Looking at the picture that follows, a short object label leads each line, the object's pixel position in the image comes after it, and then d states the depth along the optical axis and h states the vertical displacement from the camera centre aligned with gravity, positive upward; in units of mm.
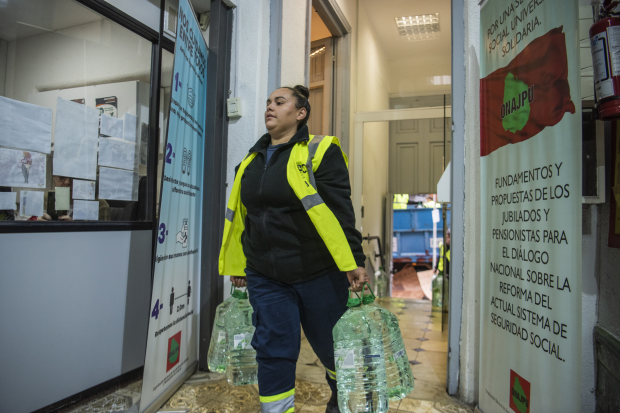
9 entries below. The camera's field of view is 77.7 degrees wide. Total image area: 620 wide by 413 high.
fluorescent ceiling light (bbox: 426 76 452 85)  5785 +2188
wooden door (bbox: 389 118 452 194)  6246 +1145
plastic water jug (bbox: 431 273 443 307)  4566 -800
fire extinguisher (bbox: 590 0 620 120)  1188 +524
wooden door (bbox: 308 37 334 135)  4211 +1532
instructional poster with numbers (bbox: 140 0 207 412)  1850 -61
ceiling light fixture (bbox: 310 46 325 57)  4487 +2011
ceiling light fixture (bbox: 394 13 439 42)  5309 +2831
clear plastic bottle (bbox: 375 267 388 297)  5666 -883
